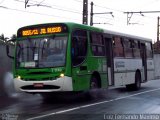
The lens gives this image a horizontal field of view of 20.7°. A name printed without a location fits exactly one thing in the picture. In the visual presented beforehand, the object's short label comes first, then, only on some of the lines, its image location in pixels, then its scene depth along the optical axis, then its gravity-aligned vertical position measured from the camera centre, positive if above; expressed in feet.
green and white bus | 50.83 +0.89
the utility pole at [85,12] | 99.09 +12.37
